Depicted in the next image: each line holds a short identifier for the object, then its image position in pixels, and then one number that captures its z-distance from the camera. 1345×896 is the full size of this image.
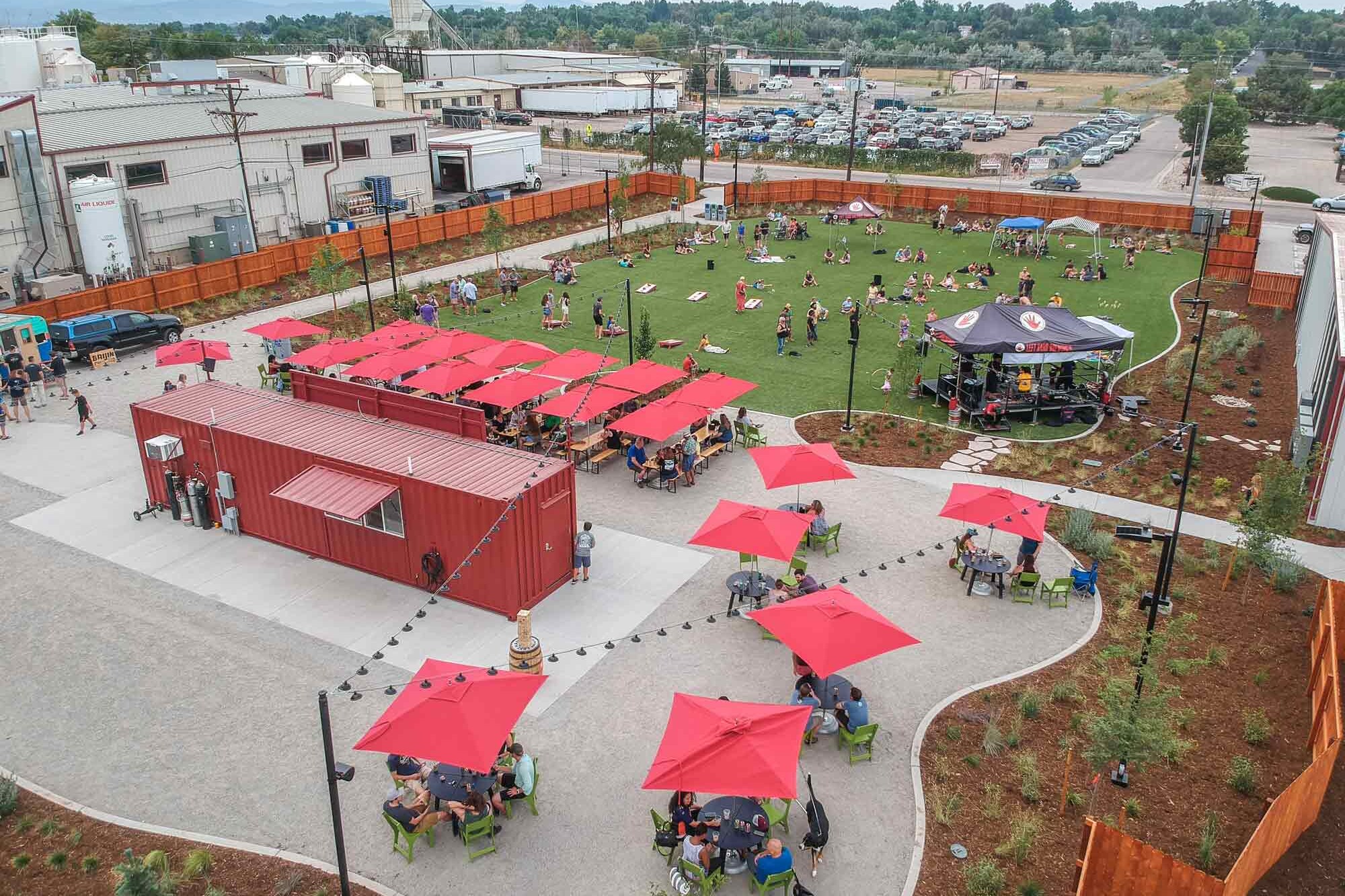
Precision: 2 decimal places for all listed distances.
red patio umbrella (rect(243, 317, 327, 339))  28.55
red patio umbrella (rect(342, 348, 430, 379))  25.44
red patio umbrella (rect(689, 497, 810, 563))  16.50
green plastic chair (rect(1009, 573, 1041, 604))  17.70
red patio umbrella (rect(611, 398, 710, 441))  21.80
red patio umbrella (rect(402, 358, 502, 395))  24.11
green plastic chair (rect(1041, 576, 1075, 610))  17.47
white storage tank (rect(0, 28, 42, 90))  59.22
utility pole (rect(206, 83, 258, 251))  38.38
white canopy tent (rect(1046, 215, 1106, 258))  42.16
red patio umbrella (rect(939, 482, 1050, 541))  17.31
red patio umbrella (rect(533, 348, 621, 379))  25.08
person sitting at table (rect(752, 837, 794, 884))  11.08
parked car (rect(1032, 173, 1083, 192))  61.06
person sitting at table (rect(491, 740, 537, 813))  12.48
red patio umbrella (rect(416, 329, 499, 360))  26.44
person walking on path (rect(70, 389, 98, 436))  24.94
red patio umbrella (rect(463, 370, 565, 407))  23.28
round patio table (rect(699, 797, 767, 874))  11.54
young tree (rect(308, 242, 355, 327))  34.44
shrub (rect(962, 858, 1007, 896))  11.22
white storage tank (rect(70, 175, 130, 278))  35.66
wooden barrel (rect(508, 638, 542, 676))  14.77
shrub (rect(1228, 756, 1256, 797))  12.87
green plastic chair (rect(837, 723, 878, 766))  13.59
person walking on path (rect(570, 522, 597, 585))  18.12
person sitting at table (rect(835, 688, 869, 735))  13.77
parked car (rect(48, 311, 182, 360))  30.00
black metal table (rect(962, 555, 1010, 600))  17.88
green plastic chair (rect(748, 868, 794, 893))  11.13
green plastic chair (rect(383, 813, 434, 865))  11.92
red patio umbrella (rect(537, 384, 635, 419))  22.97
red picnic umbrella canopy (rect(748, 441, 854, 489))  19.48
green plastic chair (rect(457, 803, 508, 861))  11.95
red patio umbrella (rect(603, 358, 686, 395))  24.25
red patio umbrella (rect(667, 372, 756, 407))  23.36
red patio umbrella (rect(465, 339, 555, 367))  25.62
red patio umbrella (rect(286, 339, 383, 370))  26.36
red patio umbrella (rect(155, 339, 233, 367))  26.33
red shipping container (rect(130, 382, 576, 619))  17.06
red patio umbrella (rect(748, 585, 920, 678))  13.66
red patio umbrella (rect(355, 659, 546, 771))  11.47
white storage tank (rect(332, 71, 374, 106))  60.88
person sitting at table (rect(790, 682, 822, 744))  13.99
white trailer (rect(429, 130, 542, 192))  55.91
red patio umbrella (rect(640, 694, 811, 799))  11.15
